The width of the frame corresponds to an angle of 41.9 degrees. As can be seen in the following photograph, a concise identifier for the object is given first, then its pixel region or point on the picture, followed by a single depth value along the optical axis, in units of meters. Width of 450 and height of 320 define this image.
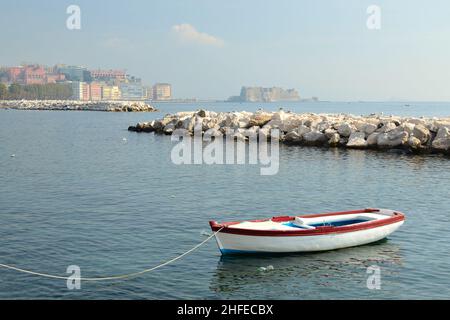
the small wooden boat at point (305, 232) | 21.75
